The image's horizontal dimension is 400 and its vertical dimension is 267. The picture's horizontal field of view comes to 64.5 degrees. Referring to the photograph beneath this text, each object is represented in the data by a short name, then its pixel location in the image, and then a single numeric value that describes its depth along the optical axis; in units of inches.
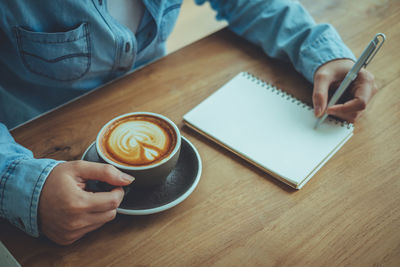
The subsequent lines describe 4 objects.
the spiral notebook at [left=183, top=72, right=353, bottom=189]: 24.9
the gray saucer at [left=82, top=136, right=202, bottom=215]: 21.3
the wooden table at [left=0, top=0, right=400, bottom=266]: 20.5
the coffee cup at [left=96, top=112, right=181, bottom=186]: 20.8
